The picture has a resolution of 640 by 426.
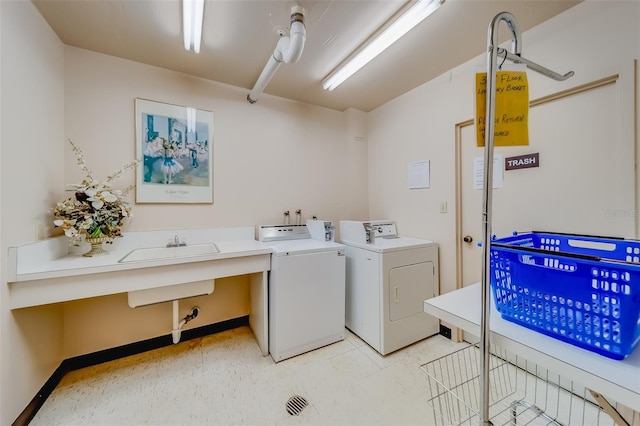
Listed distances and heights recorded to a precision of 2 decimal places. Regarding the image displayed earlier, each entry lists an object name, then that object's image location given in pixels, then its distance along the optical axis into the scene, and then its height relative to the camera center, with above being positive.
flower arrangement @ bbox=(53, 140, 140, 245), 1.74 +0.04
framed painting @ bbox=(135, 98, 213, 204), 2.19 +0.58
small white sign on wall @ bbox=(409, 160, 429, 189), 2.54 +0.40
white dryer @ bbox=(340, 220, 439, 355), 2.13 -0.71
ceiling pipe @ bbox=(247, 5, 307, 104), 1.53 +1.18
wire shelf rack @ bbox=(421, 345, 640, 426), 1.48 -1.25
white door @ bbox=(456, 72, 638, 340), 1.45 +0.26
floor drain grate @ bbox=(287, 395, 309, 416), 1.57 -1.28
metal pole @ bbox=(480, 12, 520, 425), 0.71 -0.01
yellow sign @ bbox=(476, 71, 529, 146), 0.84 +0.36
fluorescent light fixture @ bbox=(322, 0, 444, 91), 1.48 +1.25
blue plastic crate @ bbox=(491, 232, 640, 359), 0.62 -0.25
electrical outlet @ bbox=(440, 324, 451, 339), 2.38 -1.20
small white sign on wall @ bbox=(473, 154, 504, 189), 1.95 +0.33
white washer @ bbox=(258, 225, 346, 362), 2.04 -0.75
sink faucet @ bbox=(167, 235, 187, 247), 2.24 -0.27
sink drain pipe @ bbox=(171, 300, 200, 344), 2.05 -0.95
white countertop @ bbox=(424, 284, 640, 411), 0.57 -0.40
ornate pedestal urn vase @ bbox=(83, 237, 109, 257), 1.84 -0.24
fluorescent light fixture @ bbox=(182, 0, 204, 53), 1.49 +1.28
